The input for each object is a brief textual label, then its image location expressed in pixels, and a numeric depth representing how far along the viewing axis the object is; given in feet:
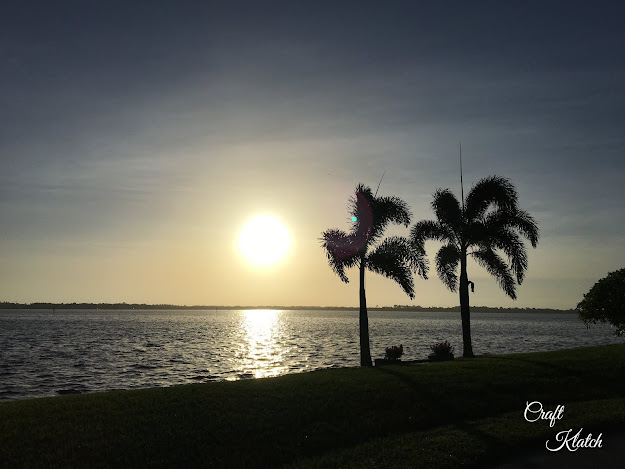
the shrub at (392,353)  110.28
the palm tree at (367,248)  104.17
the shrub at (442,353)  112.68
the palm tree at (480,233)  114.32
